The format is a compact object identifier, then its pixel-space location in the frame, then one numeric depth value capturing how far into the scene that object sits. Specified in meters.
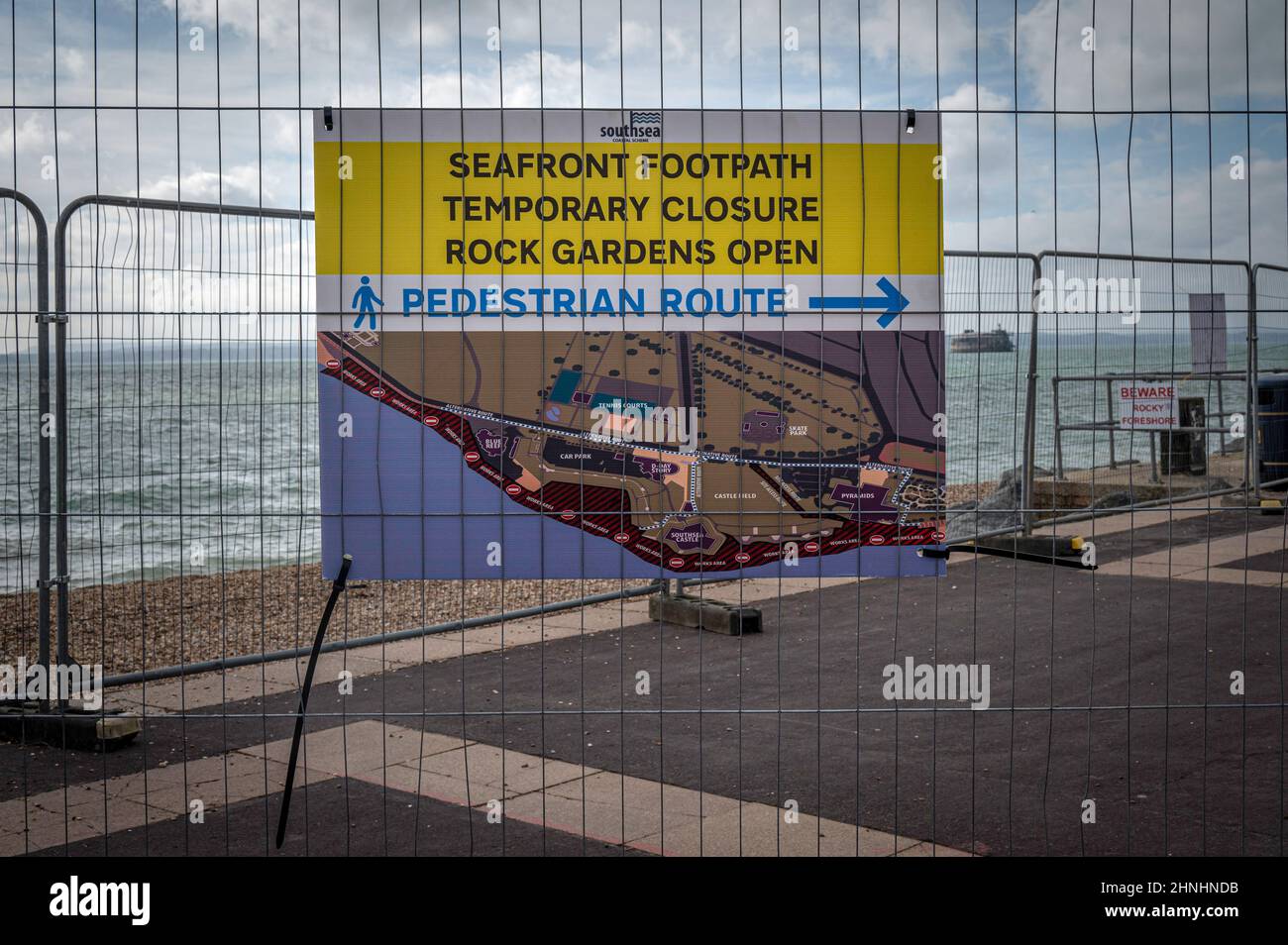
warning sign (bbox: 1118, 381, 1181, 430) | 14.13
